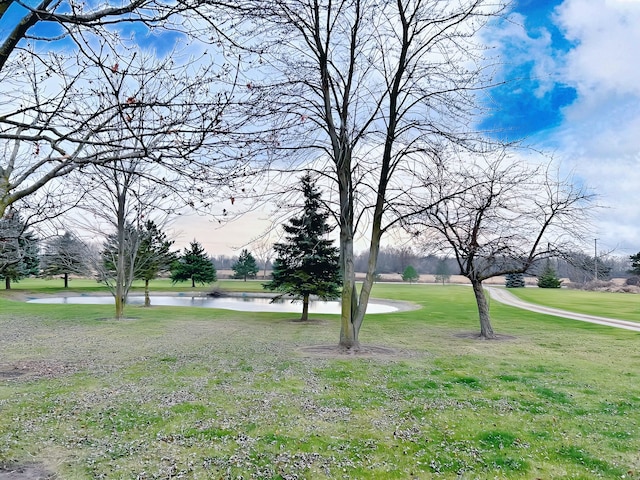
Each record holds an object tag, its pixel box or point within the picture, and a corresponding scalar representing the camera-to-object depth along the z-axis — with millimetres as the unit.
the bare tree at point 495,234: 12758
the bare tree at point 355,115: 10078
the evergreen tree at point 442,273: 66125
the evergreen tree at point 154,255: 25234
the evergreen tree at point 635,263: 46681
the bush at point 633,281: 51297
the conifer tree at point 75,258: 18350
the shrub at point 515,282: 64688
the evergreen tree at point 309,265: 20000
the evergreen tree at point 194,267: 43750
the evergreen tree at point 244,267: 65688
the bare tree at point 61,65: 3506
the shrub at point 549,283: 56269
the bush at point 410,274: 69050
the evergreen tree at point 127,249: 19500
